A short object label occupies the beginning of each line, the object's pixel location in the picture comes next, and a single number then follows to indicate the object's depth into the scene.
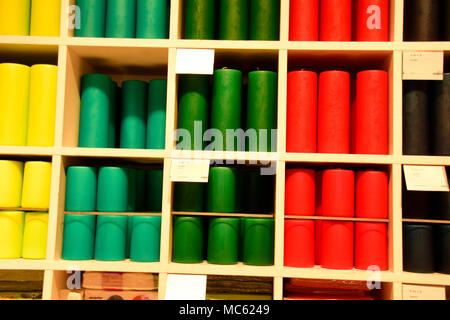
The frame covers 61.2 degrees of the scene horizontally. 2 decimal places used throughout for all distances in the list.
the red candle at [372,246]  1.43
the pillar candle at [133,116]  1.61
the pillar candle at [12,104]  1.50
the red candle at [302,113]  1.50
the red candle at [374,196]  1.45
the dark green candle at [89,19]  1.57
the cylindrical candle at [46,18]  1.56
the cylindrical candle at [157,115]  1.59
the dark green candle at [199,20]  1.55
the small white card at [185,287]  1.42
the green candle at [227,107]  1.52
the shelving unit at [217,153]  1.43
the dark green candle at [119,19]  1.57
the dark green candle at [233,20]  1.56
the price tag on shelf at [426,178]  1.39
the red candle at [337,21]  1.53
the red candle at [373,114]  1.47
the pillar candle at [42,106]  1.52
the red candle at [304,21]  1.53
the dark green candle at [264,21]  1.56
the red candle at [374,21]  1.52
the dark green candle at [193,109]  1.52
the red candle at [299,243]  1.45
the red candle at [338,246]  1.43
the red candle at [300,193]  1.47
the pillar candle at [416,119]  1.46
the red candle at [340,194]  1.45
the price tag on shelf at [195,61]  1.48
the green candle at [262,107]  1.51
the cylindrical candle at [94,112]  1.55
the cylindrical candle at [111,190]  1.51
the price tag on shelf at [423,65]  1.44
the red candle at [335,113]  1.49
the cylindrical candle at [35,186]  1.49
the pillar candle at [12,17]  1.55
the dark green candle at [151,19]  1.56
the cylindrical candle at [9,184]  1.48
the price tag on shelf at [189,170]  1.45
